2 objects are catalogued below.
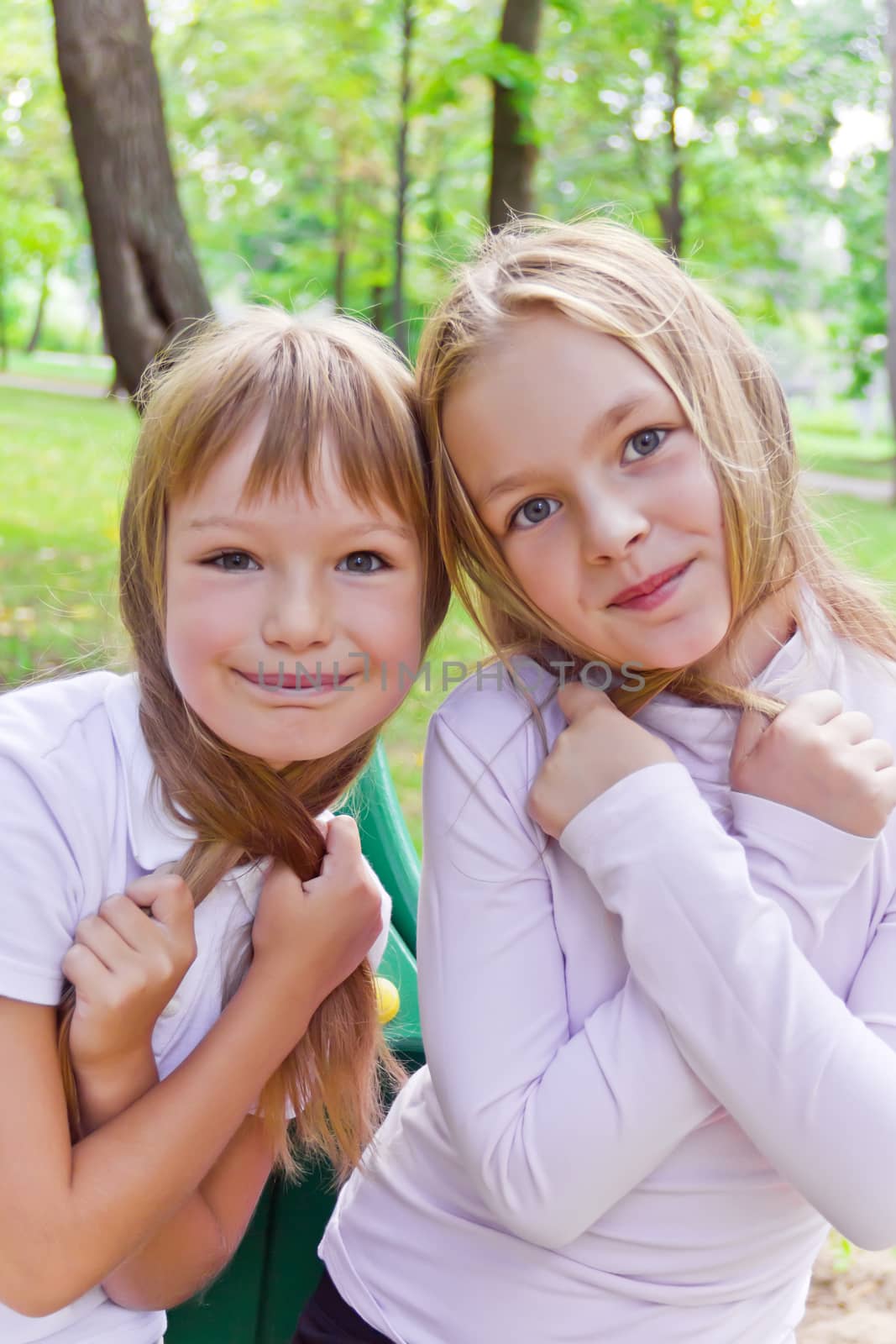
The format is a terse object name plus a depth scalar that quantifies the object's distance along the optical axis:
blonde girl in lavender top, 1.17
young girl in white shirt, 1.26
